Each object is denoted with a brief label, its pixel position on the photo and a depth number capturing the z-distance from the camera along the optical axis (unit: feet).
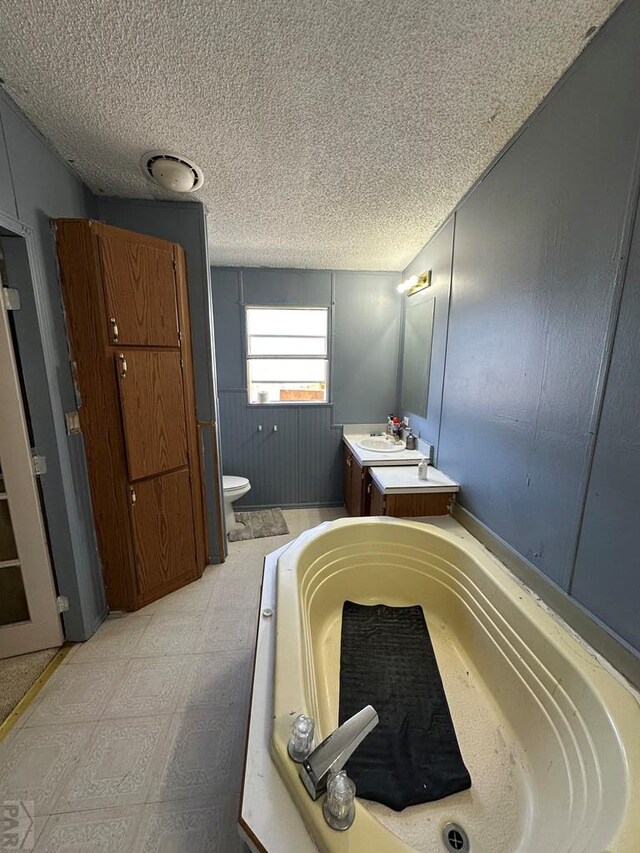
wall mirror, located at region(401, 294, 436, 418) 8.00
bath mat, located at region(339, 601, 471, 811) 3.43
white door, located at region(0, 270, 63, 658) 4.58
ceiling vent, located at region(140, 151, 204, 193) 4.91
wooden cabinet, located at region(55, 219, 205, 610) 5.15
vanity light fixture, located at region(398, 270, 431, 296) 7.79
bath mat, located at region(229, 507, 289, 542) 9.12
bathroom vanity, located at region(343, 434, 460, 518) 6.26
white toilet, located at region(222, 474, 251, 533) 8.70
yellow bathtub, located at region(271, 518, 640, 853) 2.53
